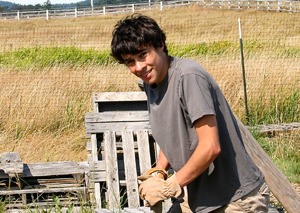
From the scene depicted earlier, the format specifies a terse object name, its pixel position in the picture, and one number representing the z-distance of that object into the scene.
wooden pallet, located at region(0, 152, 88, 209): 6.17
